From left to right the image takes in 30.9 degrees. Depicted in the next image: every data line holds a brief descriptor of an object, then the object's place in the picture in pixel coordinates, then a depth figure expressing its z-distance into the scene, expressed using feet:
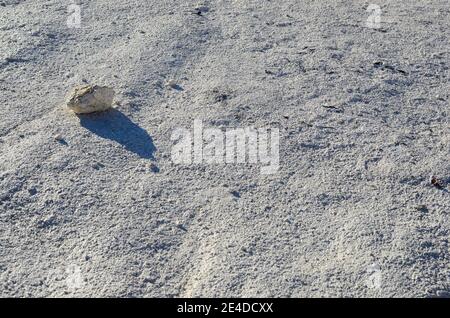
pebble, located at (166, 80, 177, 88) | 13.07
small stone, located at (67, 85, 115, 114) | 12.10
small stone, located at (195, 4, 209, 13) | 15.65
